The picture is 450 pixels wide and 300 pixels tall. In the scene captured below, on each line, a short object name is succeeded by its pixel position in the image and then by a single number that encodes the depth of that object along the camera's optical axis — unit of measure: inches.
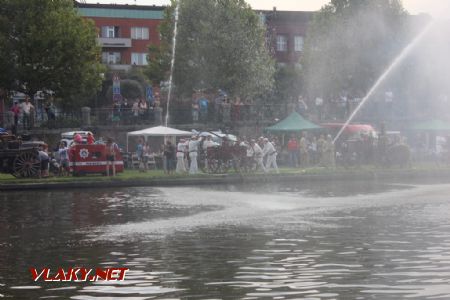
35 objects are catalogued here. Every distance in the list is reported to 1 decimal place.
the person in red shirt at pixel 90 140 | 1638.8
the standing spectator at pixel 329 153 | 1772.9
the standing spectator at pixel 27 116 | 2063.2
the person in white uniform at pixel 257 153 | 1622.8
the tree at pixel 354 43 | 2883.9
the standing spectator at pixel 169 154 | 1588.3
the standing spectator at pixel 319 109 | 2437.3
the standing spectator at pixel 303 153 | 1860.2
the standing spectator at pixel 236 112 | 2300.7
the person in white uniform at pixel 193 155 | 1568.7
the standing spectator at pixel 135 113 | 2189.2
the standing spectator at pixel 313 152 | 1937.7
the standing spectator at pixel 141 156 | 1676.9
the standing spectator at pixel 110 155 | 1501.0
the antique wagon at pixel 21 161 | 1448.1
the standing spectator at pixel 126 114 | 2186.3
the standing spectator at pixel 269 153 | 1647.4
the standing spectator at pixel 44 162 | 1464.1
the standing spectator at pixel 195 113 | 2251.5
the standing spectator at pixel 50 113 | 2127.2
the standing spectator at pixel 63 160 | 1546.5
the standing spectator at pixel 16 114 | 2027.6
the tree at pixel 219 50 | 2650.1
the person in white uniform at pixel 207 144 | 1601.7
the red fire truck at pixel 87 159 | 1494.8
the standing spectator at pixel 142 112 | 2198.6
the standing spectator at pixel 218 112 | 2288.4
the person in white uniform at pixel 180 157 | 1632.6
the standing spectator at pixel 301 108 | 2407.7
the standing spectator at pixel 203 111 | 2268.7
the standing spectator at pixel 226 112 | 2279.8
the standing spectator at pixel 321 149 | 1800.0
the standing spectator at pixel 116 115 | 2178.3
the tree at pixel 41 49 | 2330.2
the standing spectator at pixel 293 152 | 1881.2
